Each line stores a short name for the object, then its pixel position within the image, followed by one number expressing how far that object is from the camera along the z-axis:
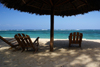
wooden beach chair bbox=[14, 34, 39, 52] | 3.26
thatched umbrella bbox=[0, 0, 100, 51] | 3.63
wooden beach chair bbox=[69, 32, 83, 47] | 4.35
